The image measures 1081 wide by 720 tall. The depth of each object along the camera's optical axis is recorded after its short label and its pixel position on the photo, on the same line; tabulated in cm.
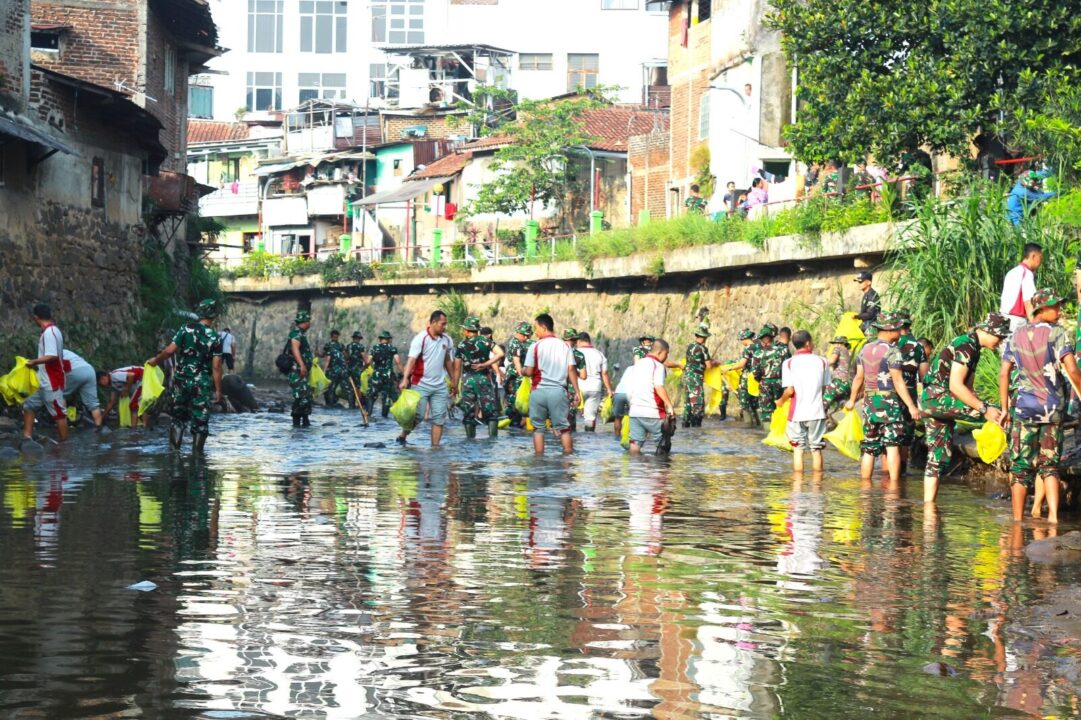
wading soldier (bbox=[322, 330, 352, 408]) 3139
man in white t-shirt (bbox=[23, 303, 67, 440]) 1923
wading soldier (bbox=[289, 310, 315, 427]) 2353
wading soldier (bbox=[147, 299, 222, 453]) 1791
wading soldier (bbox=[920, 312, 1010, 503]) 1309
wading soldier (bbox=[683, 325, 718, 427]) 2664
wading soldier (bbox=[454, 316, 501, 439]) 2288
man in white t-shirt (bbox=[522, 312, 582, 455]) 1877
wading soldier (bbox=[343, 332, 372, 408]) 3100
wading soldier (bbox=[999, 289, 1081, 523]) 1195
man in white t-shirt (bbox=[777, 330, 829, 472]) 1689
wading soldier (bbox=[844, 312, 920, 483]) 1529
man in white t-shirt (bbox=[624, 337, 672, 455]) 1844
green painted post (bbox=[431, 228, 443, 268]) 5225
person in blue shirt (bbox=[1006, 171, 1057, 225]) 1973
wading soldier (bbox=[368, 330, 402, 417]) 3028
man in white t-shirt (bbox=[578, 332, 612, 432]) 2406
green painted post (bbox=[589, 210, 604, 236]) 4663
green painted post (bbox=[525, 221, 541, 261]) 4556
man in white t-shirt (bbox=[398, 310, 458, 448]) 2008
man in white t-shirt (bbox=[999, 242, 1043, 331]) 1599
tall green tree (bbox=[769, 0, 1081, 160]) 2356
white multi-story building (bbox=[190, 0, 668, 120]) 7838
